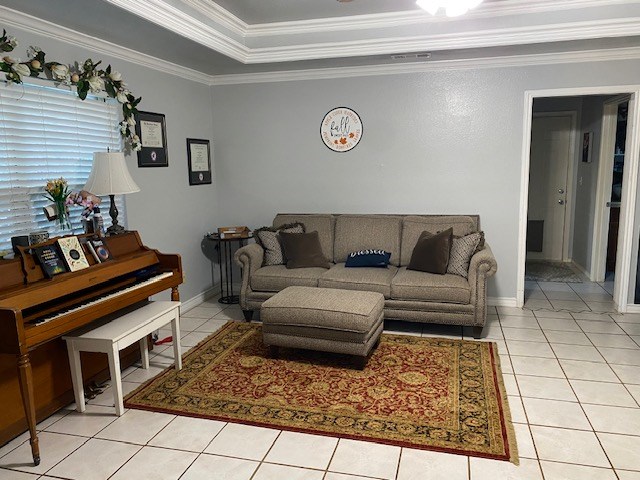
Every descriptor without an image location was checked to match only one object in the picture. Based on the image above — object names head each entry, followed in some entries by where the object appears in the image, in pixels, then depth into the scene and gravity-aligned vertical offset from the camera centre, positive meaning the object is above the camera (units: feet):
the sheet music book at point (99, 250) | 10.37 -1.56
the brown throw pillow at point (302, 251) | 14.98 -2.35
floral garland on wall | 9.61 +2.22
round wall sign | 16.52 +1.44
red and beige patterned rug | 8.87 -4.58
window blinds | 10.12 +0.71
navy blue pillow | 14.93 -2.63
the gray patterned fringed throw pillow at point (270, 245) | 15.39 -2.22
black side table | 16.78 -3.15
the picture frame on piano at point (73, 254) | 9.60 -1.50
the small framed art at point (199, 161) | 16.46 +0.47
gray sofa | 13.03 -2.91
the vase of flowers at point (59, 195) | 10.77 -0.38
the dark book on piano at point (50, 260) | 9.11 -1.54
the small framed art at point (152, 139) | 13.94 +1.06
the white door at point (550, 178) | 22.02 -0.43
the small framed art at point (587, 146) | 19.75 +0.87
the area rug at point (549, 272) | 19.34 -4.26
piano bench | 9.35 -3.12
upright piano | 7.98 -2.32
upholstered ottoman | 11.03 -3.35
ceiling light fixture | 8.47 +2.86
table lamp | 11.18 +0.01
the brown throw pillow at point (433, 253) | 13.84 -2.33
